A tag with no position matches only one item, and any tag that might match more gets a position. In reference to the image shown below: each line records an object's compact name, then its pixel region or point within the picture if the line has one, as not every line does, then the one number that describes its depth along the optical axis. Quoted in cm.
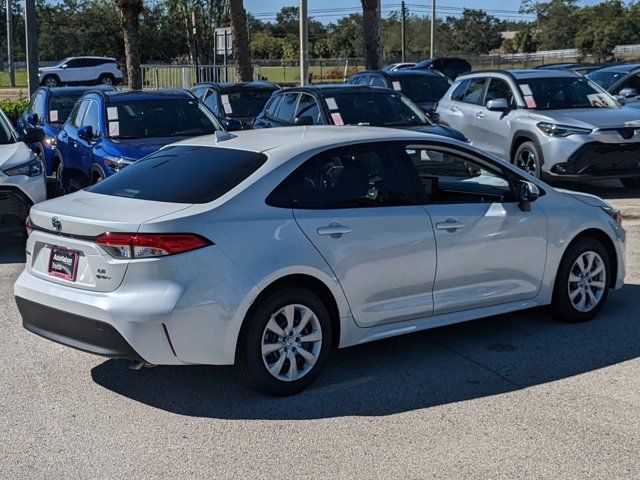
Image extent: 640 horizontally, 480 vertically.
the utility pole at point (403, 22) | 6672
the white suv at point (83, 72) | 4859
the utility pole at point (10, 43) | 5292
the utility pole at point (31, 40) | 1955
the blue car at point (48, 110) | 1523
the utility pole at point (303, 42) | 2514
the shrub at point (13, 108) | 2308
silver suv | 1266
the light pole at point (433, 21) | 5416
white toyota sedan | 526
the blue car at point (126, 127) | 1116
